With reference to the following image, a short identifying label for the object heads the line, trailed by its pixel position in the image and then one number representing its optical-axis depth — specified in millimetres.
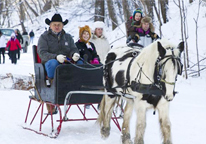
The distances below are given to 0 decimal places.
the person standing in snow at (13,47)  27967
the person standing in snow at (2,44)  28807
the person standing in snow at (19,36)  34699
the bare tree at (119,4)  35738
